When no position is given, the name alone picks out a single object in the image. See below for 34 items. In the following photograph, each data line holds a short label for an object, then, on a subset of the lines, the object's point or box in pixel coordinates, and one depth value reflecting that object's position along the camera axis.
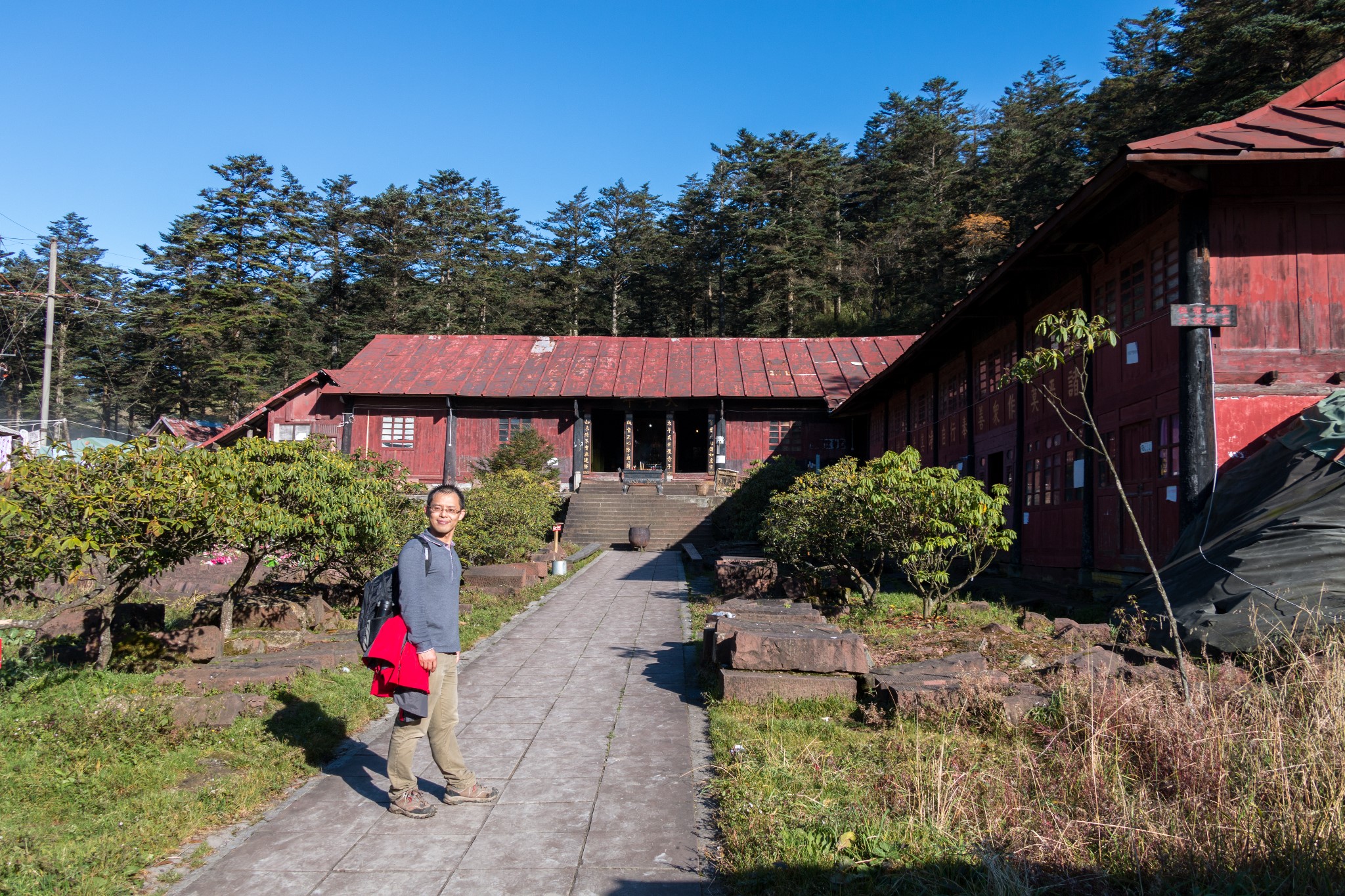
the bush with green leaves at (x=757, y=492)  18.69
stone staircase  23.81
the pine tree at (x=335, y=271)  46.34
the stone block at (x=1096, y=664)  5.54
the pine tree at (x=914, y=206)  38.53
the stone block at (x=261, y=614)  8.93
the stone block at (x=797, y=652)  6.38
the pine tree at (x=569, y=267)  48.19
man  4.48
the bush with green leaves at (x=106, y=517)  6.22
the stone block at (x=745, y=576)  12.04
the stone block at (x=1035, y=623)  9.09
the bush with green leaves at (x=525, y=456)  26.58
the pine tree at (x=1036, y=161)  34.28
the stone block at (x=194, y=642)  7.57
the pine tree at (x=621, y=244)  48.47
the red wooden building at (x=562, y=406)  28.39
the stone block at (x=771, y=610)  7.73
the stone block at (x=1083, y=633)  7.74
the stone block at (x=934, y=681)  5.58
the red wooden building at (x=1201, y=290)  9.35
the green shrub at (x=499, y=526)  14.36
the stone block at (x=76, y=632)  7.67
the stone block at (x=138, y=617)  7.86
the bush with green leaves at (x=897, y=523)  9.27
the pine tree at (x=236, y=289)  42.28
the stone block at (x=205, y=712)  5.54
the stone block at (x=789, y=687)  6.29
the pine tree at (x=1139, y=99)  27.77
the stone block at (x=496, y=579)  12.63
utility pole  24.08
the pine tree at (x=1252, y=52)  22.28
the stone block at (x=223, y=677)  6.41
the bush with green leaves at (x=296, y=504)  7.69
